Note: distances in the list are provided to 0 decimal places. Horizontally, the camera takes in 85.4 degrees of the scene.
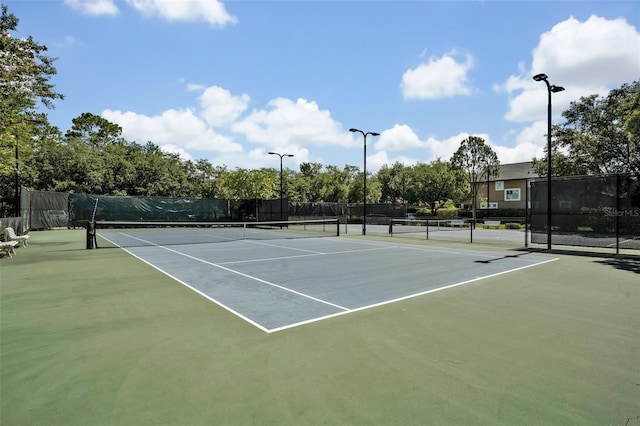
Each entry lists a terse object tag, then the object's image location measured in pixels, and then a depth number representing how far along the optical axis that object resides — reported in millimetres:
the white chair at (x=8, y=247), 11688
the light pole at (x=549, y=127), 13578
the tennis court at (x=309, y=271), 6070
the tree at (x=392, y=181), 71875
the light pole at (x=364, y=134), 23422
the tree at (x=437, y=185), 52281
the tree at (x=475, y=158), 47312
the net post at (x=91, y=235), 15038
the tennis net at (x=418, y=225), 30267
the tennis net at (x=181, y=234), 17750
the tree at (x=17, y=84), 12758
